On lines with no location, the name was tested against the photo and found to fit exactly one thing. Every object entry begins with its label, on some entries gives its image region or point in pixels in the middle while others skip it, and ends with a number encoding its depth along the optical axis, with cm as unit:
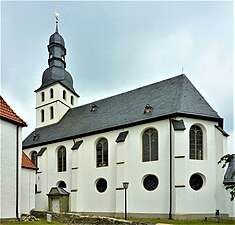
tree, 1543
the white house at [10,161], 1500
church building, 2067
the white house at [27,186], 1912
